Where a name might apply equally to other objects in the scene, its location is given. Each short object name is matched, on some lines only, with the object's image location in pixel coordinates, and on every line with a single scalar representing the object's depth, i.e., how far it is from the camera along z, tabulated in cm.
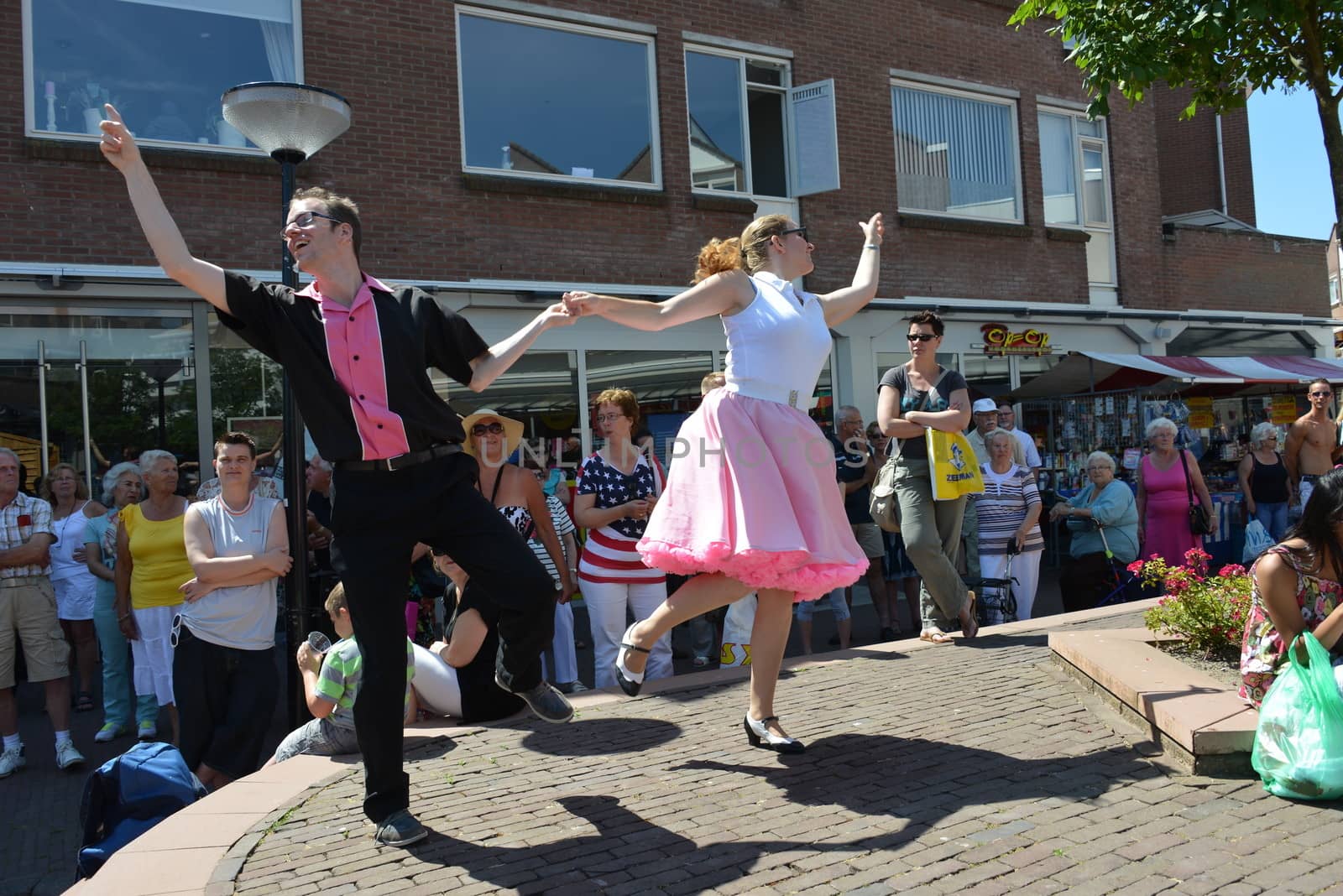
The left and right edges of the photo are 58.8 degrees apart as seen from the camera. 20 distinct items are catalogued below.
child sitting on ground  493
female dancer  423
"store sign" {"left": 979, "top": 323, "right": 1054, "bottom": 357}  1689
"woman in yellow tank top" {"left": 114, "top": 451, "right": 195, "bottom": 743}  698
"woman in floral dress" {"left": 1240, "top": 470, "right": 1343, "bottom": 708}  446
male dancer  364
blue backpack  457
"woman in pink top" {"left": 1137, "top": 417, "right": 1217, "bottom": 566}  990
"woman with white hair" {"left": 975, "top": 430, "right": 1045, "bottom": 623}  905
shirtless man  1018
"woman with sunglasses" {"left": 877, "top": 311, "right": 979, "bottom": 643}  651
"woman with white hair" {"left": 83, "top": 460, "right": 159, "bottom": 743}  747
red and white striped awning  1416
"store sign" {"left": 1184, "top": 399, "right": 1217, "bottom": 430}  1656
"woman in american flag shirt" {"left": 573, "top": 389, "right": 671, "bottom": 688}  718
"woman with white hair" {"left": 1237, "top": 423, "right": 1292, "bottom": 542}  1148
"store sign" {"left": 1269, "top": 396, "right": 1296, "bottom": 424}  1766
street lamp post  640
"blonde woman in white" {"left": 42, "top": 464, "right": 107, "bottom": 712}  835
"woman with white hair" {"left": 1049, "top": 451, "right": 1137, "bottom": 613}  941
